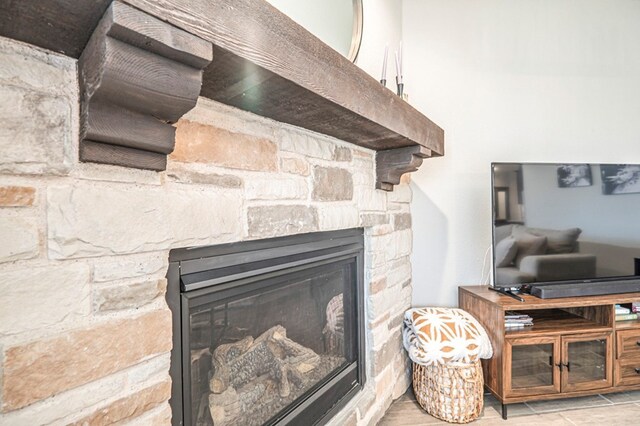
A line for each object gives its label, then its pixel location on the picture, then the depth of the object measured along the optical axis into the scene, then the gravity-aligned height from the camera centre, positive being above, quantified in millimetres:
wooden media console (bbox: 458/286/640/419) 1925 -828
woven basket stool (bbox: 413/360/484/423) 1838 -972
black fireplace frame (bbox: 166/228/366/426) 902 -180
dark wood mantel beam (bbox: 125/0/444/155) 666 +355
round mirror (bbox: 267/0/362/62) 1620 +970
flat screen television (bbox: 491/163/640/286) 2168 -81
